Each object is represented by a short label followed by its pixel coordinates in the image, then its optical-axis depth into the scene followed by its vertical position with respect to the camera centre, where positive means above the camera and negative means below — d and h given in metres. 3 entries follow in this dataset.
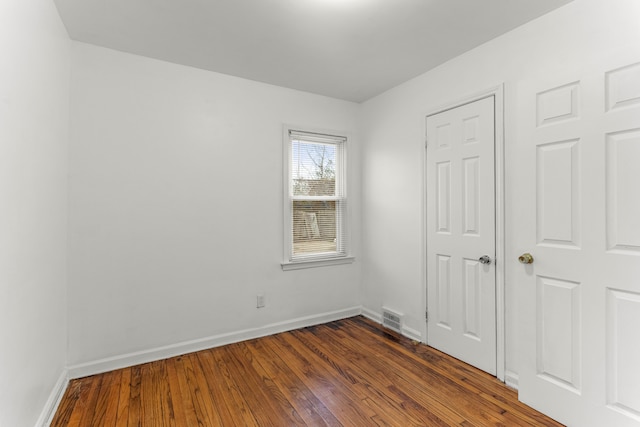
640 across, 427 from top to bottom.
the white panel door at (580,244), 1.63 -0.18
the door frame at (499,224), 2.29 -0.08
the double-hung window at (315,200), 3.37 +0.16
